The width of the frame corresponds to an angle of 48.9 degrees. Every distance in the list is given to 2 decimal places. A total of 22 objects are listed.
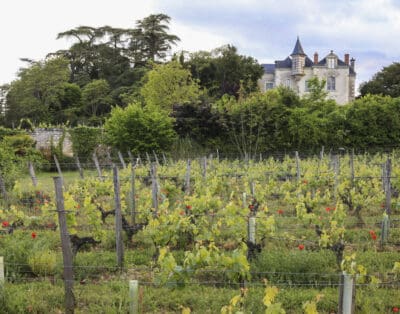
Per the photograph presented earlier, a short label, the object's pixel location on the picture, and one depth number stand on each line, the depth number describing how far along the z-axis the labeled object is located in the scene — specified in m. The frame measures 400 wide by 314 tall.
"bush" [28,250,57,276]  5.21
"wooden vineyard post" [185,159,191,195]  9.10
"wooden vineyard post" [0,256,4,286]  4.40
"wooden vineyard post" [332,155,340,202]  9.79
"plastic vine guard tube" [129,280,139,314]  3.86
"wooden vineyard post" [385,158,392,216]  7.67
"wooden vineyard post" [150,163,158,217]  7.11
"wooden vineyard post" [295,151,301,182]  11.09
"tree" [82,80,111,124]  32.88
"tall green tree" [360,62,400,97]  38.03
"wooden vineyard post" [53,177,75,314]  4.33
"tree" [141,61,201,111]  25.34
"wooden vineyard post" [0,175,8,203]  9.38
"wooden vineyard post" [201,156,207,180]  10.54
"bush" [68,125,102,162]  20.98
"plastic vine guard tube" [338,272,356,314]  3.17
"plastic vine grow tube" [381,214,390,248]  6.28
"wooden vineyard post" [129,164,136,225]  7.73
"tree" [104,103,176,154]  19.52
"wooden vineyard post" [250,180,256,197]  8.61
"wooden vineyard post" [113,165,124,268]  5.46
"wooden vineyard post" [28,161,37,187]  11.23
